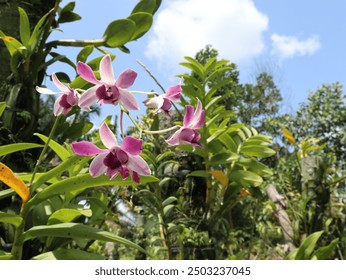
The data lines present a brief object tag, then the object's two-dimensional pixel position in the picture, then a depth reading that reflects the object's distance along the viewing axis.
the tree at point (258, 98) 9.03
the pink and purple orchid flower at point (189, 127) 0.63
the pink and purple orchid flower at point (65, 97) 0.64
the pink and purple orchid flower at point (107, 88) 0.56
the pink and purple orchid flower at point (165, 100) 0.64
